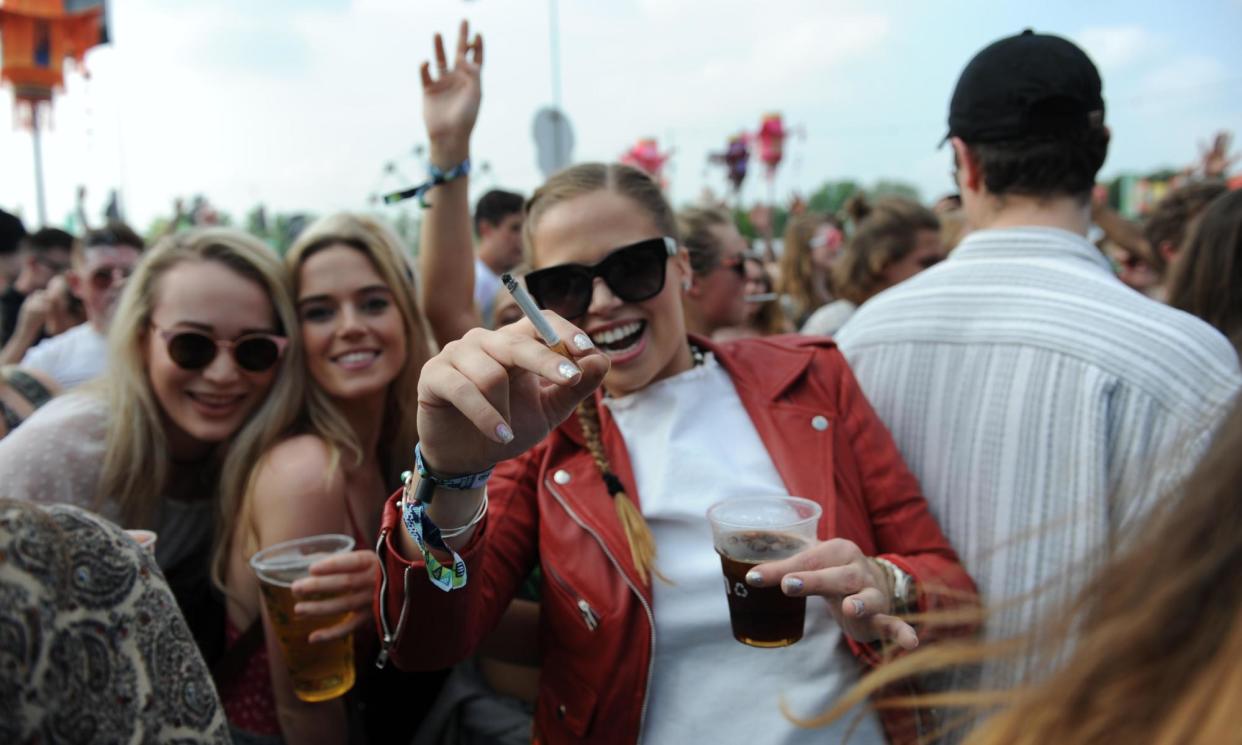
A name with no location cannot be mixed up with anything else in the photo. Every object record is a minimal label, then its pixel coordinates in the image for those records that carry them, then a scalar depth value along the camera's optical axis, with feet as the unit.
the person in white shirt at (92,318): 14.64
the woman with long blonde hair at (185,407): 7.39
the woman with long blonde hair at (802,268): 21.79
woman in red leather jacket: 4.80
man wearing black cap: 6.06
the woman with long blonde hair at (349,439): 7.09
